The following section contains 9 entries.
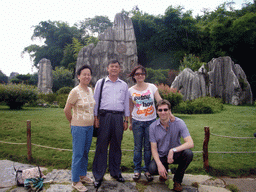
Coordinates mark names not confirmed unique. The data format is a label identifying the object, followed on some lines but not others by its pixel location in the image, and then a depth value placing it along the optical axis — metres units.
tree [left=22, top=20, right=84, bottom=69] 27.73
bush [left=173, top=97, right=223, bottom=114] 10.13
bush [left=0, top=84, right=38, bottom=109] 9.29
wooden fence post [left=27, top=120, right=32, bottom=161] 3.70
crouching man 2.62
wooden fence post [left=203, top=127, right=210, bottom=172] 3.36
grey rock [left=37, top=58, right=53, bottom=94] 18.53
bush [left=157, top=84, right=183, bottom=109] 8.36
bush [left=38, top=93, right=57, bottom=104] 13.38
